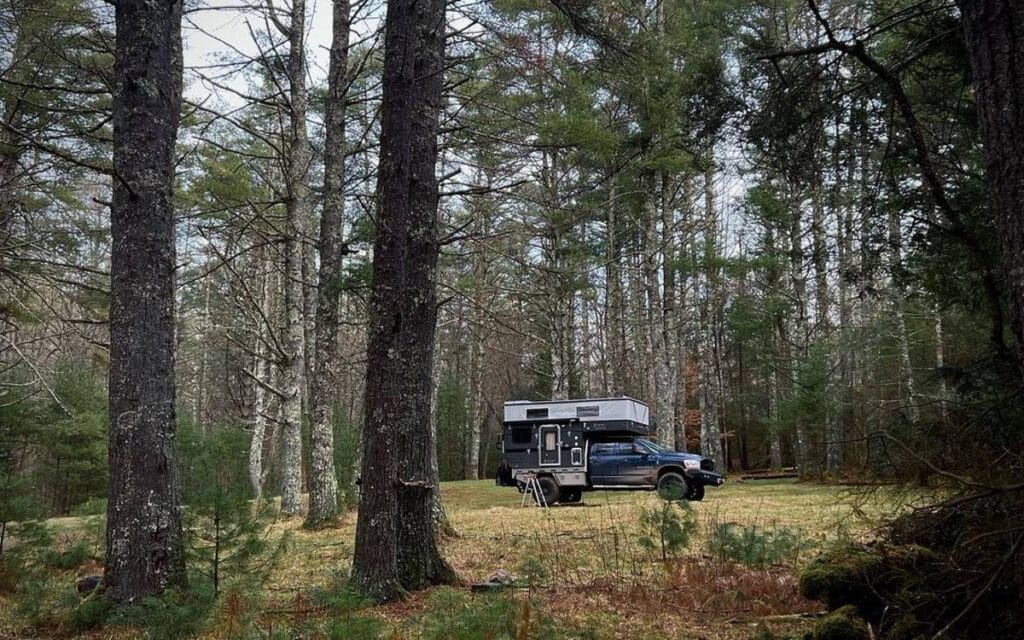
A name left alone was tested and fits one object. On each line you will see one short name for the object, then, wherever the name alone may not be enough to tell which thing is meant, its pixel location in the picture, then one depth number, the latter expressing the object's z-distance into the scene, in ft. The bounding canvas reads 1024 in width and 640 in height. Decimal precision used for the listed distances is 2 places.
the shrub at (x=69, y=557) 19.79
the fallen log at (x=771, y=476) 73.20
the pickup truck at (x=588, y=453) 48.75
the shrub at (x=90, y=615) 13.39
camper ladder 45.16
